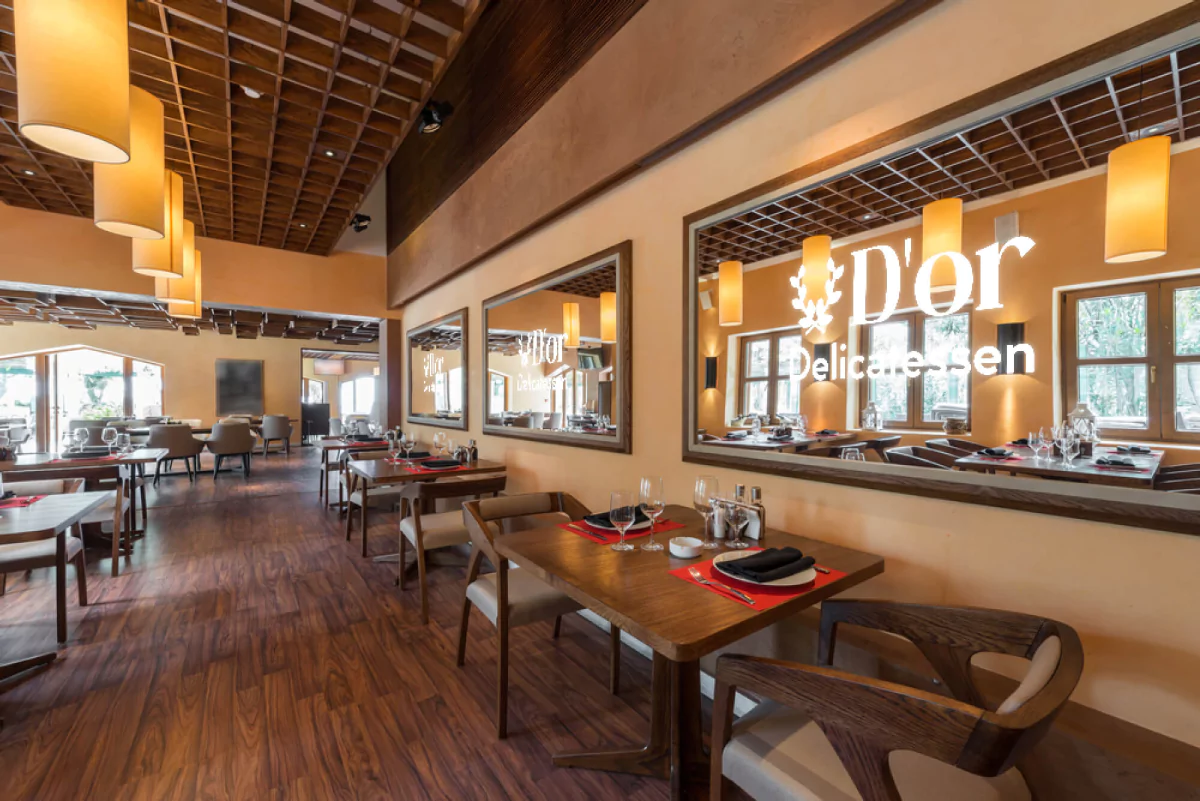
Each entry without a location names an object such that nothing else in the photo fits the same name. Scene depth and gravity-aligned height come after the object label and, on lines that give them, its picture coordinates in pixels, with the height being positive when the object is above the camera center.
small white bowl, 1.64 -0.51
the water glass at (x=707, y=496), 1.83 -0.38
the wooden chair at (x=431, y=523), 2.98 -0.81
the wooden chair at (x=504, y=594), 1.91 -0.85
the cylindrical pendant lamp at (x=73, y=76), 1.55 +1.09
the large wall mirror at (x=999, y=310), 1.14 +0.26
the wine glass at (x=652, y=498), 1.81 -0.38
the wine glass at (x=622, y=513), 1.77 -0.42
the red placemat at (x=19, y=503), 2.40 -0.51
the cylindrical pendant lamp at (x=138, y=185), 2.21 +1.01
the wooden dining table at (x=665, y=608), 1.16 -0.55
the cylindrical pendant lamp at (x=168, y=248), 2.85 +0.92
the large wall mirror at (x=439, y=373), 4.80 +0.31
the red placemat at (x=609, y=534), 1.87 -0.54
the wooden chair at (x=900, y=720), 0.80 -0.63
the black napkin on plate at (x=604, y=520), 1.98 -0.51
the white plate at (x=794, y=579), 1.36 -0.52
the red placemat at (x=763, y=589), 1.28 -0.54
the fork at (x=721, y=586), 1.30 -0.54
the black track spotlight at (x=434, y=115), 4.58 +2.74
